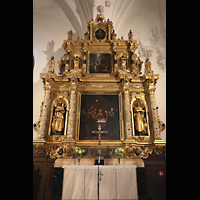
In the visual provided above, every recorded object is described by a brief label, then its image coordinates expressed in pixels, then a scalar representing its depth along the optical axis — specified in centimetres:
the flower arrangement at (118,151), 667
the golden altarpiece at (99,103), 732
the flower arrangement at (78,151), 662
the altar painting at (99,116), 757
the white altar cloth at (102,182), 558
